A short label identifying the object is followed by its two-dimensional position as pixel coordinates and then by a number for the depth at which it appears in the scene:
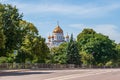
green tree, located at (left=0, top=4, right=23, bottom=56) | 58.59
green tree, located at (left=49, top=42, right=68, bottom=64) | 101.94
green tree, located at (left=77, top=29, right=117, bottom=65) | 106.62
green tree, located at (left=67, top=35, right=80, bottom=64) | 94.06
